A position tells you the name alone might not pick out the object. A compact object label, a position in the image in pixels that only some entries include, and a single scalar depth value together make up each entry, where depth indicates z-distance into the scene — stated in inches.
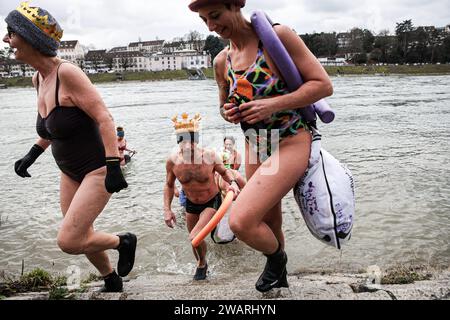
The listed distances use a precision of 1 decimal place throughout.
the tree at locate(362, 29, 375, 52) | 4859.7
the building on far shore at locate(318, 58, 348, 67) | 4977.9
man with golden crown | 205.3
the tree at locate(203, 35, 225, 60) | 5494.6
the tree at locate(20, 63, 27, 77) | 5270.7
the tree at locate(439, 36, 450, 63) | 4185.8
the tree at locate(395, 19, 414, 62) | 4687.5
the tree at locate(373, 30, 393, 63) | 4635.8
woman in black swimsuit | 133.3
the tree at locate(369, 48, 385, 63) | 4633.4
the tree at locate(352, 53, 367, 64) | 4766.2
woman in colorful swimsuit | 113.7
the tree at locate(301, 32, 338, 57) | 4997.5
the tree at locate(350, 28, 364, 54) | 4950.8
